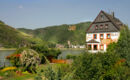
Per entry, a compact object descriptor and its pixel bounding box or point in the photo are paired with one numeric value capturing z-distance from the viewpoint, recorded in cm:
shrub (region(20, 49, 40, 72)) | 1856
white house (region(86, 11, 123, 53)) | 2754
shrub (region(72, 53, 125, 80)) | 992
